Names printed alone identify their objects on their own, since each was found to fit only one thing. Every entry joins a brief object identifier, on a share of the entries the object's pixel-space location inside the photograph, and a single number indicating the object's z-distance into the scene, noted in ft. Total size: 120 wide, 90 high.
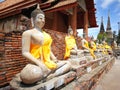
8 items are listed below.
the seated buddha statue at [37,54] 3.69
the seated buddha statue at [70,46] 7.95
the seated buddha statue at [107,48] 21.33
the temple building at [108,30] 65.21
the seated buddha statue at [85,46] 10.64
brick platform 3.77
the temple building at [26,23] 5.23
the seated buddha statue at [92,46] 13.28
